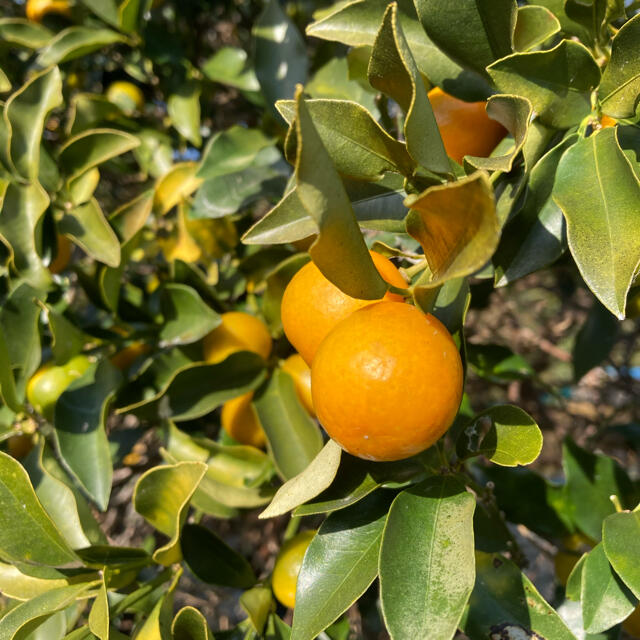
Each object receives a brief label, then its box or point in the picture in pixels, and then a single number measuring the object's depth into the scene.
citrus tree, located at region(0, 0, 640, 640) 0.14
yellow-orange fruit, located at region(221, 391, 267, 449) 0.24
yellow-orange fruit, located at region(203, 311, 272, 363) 0.23
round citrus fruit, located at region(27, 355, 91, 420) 0.23
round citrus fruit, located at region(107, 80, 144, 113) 0.36
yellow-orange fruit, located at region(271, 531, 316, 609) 0.21
